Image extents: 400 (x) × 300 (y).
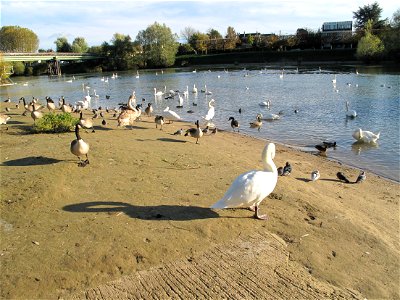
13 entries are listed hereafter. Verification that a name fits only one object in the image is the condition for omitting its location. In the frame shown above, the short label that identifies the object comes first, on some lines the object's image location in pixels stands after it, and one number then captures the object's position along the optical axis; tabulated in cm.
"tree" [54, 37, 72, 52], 12425
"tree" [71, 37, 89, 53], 11994
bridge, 7919
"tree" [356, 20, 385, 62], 6662
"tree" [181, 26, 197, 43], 12401
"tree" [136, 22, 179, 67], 9481
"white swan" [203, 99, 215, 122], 1944
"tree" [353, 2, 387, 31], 9525
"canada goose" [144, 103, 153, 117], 2193
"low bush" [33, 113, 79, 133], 1394
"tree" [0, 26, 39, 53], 12044
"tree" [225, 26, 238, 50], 11094
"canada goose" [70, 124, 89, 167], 922
